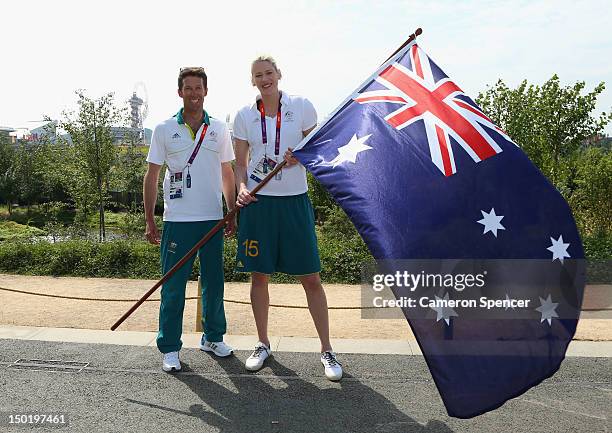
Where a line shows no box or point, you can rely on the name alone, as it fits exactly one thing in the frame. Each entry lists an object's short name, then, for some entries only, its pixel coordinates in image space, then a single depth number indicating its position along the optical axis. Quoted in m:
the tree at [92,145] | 20.53
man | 4.41
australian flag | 3.13
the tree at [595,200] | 11.77
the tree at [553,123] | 12.18
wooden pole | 3.99
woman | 4.24
